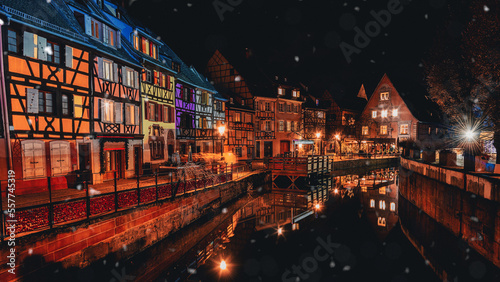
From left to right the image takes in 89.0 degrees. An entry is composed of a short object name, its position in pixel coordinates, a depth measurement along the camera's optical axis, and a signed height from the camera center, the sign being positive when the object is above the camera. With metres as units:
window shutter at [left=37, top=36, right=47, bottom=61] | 12.44 +4.37
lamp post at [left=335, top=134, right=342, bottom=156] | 43.30 -0.39
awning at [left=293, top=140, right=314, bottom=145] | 34.97 -0.86
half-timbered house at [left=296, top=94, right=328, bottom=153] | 42.31 +2.68
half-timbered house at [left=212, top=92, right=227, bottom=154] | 29.84 +2.25
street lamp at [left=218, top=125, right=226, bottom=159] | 29.45 -1.26
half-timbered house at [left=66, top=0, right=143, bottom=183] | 15.32 +2.60
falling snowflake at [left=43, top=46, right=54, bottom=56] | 12.70 +4.35
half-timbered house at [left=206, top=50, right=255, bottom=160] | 34.25 +4.99
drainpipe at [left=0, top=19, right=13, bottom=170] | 11.21 +0.96
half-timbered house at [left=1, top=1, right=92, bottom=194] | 11.62 +2.17
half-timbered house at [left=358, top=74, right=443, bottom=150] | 41.88 +2.94
